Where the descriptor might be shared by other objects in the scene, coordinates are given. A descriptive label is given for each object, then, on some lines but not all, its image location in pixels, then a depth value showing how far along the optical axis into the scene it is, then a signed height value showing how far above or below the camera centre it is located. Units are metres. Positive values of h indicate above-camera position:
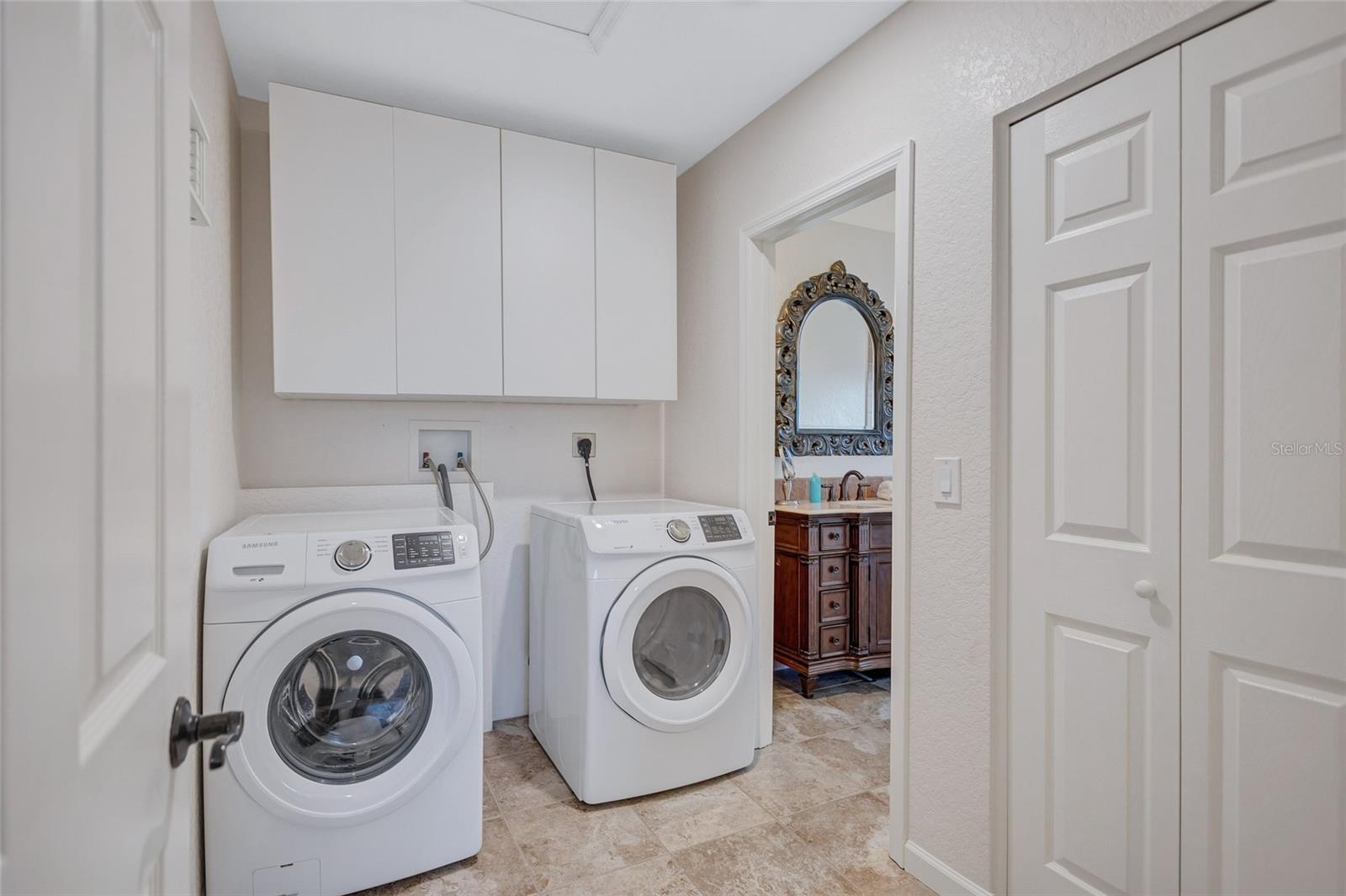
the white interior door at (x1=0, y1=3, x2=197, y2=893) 0.38 +0.01
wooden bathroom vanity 3.05 -0.64
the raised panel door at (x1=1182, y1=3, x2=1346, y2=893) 1.11 -0.01
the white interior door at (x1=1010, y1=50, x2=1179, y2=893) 1.33 -0.09
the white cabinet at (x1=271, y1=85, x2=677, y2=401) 2.13 +0.63
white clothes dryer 2.09 -0.64
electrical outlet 2.94 +0.02
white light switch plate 1.68 -0.08
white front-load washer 1.61 -0.64
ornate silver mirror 3.61 +0.42
